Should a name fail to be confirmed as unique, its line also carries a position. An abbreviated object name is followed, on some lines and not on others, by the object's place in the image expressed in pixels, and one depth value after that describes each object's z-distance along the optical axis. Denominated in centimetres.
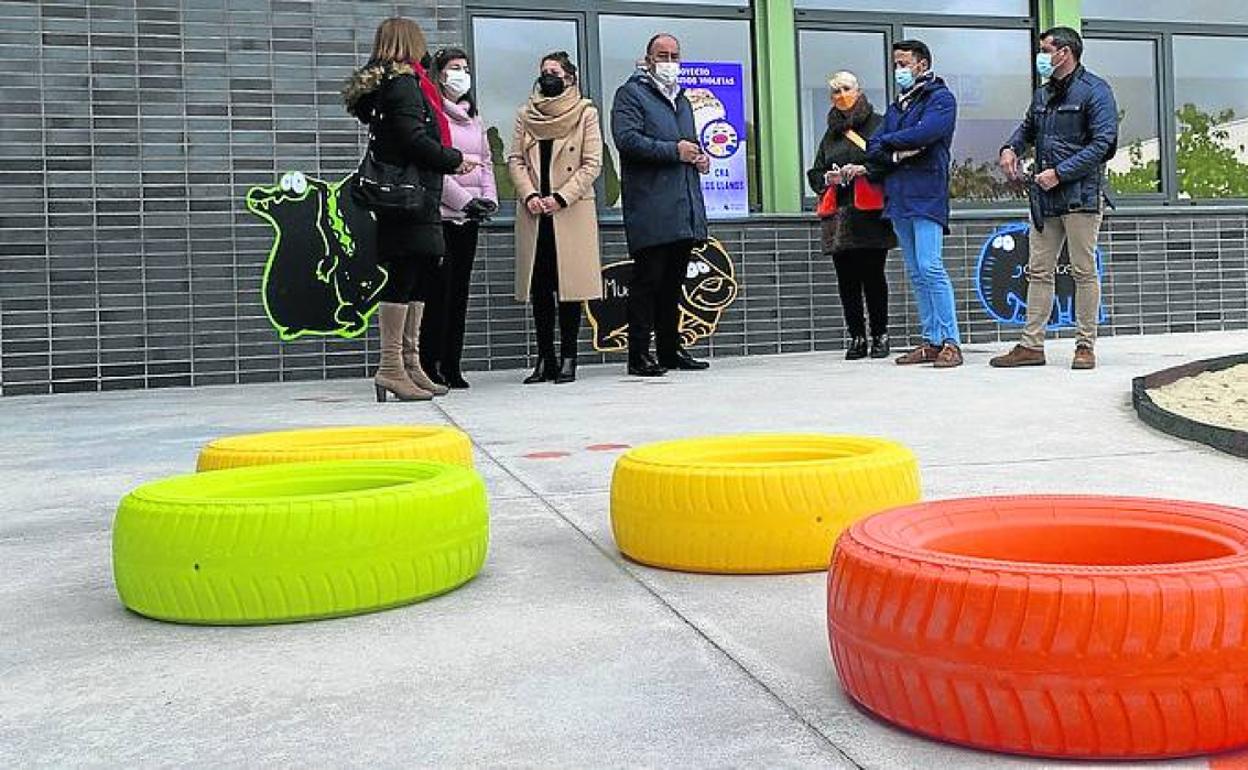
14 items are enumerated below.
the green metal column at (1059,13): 960
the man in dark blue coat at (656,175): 674
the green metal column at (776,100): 891
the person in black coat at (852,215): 739
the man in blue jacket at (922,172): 666
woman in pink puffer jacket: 642
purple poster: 881
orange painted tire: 138
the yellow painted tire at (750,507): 234
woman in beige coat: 666
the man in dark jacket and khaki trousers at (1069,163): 618
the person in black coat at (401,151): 558
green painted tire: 212
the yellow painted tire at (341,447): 288
